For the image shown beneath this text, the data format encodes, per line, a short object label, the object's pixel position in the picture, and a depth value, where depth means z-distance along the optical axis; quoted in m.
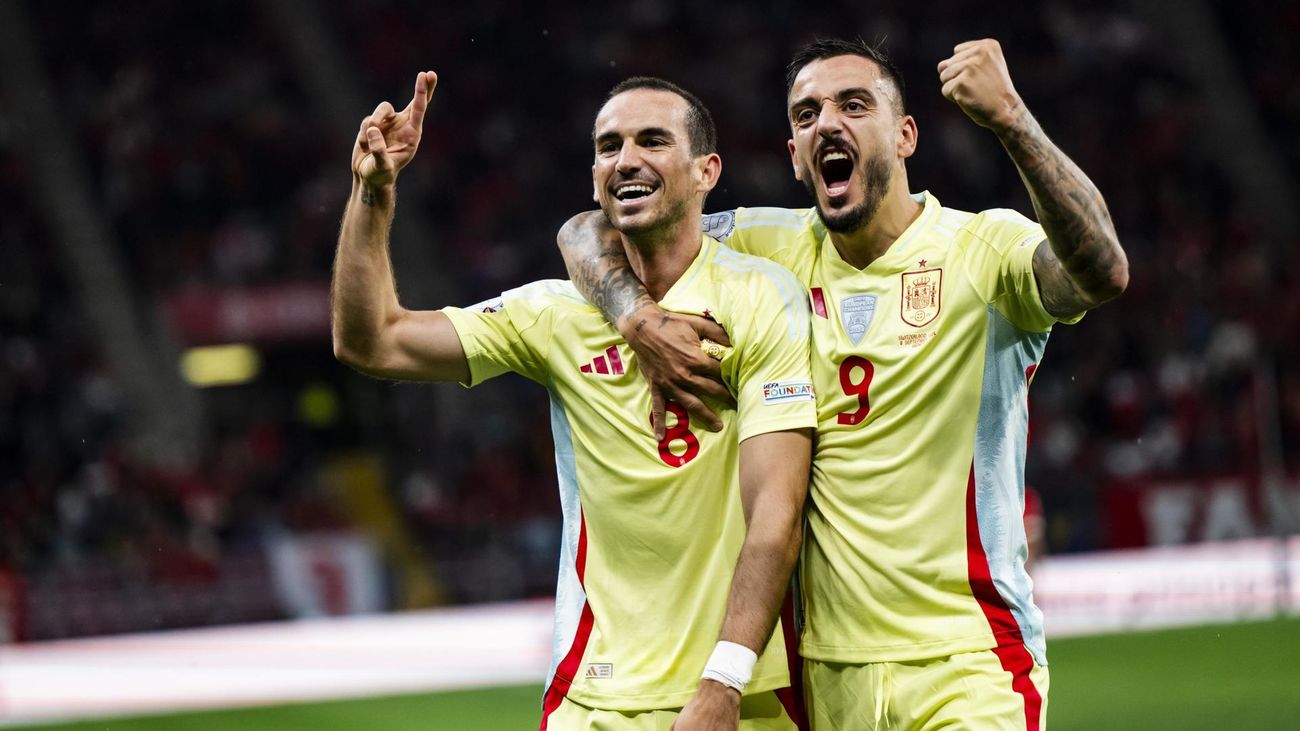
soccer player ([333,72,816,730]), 7.80
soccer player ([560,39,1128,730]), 7.92
